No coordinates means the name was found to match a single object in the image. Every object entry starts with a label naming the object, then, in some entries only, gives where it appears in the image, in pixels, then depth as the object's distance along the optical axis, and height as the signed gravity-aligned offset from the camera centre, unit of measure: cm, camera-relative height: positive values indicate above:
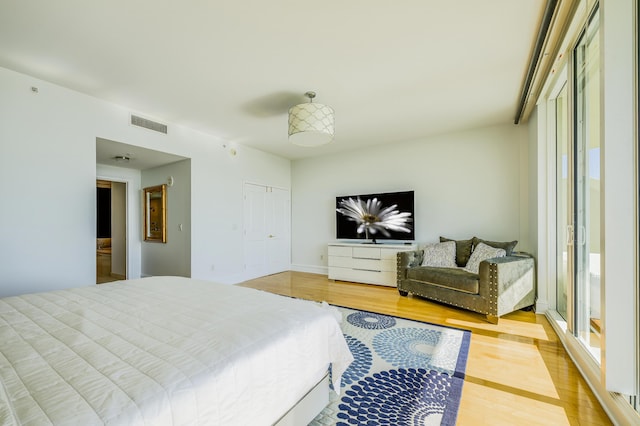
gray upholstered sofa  303 -88
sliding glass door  193 +14
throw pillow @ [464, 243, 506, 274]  354 -57
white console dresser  461 -90
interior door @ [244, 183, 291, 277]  536 -36
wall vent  367 +124
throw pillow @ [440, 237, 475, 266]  396 -58
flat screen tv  477 -9
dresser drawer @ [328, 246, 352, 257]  506 -74
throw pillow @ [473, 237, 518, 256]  359 -45
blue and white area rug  158 -119
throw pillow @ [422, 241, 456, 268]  397 -64
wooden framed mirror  486 -2
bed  78 -55
